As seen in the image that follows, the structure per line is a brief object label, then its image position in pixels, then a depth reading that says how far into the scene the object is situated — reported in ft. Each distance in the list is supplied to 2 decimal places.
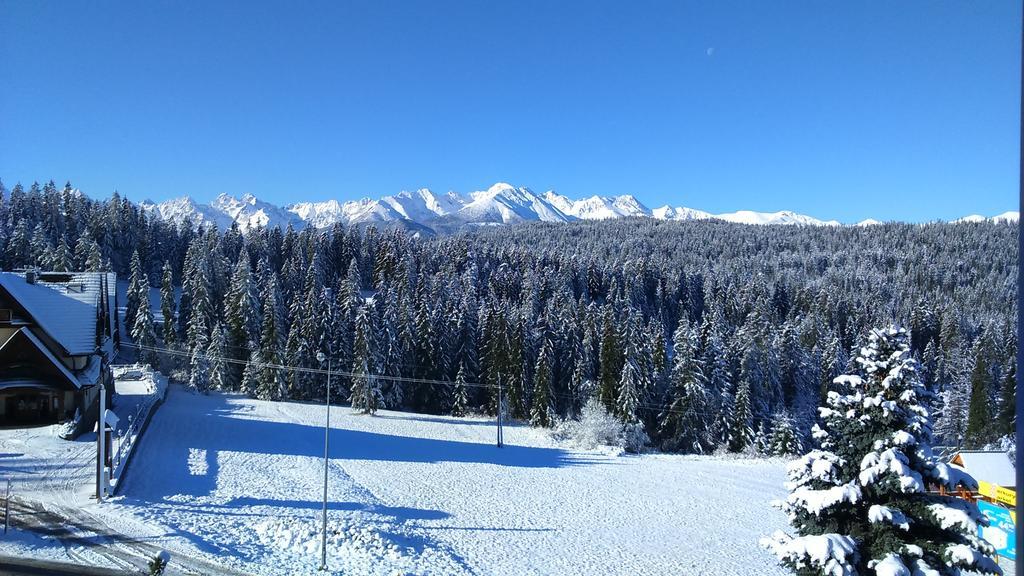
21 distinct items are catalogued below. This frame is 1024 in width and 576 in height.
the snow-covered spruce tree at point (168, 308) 200.96
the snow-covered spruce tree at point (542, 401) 181.78
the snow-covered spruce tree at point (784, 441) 172.24
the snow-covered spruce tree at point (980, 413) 201.16
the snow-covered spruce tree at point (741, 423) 176.24
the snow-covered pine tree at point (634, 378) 179.63
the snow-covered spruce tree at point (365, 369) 170.81
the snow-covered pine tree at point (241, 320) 185.57
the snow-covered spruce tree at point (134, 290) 224.96
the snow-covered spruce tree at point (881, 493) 39.65
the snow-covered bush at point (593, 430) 163.43
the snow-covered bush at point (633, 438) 169.27
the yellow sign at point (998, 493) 87.98
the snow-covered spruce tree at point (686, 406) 181.57
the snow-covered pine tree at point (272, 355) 174.50
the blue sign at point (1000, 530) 67.87
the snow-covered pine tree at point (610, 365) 188.24
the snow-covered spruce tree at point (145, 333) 191.62
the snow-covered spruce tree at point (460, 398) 192.18
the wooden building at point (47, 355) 88.12
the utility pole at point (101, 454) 69.82
